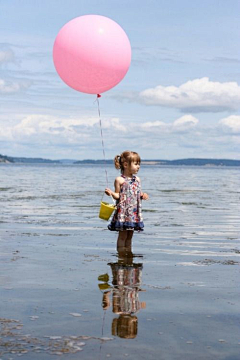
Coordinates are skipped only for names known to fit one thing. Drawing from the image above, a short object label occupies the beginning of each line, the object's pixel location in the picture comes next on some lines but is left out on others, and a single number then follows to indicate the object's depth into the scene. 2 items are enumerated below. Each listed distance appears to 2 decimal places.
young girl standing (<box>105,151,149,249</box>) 9.26
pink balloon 8.98
